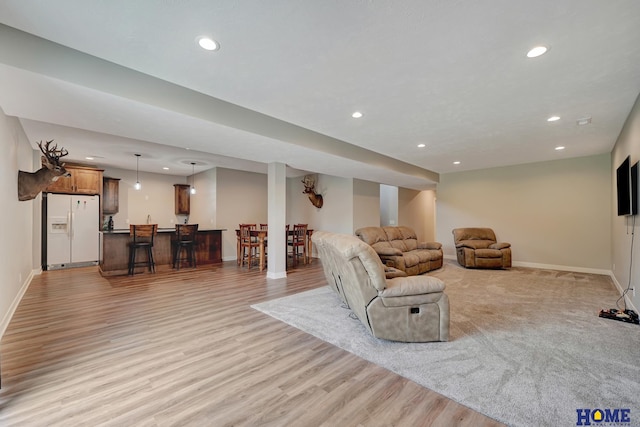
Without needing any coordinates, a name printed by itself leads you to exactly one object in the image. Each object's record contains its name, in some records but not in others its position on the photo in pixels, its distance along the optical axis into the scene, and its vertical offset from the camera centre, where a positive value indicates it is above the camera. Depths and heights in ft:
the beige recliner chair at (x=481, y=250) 21.12 -2.63
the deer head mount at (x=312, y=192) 28.07 +2.65
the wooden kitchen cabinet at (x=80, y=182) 21.72 +3.07
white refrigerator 21.31 -0.94
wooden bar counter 19.88 -2.52
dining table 21.24 -1.92
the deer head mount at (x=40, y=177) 12.29 +1.94
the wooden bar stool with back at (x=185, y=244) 21.97 -2.14
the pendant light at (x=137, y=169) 21.68 +4.95
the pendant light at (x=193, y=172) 24.67 +4.90
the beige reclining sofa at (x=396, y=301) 8.70 -2.71
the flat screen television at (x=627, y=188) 10.75 +1.20
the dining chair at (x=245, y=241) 22.53 -1.99
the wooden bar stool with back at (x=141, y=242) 19.88 -1.75
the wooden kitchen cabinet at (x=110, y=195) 25.96 +2.29
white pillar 18.74 -0.22
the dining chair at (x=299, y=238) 23.86 -1.83
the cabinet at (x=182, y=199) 30.42 +2.18
